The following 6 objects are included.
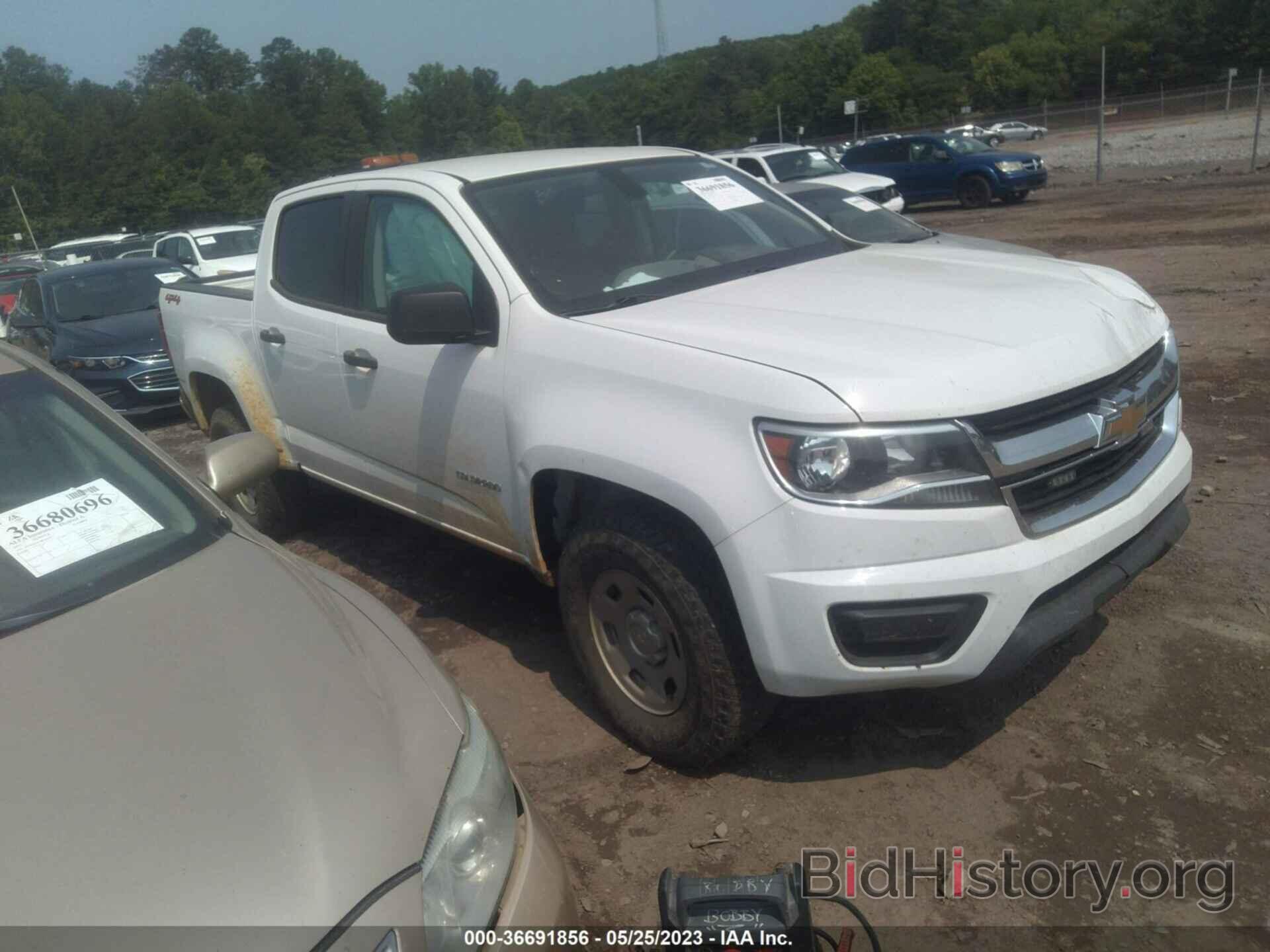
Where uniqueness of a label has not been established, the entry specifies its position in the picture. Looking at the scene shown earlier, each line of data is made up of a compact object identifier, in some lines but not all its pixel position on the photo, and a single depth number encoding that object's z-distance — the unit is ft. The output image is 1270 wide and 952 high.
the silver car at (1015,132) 157.69
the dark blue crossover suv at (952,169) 72.28
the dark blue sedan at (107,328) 32.24
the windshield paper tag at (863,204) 31.89
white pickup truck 8.70
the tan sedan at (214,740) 5.32
